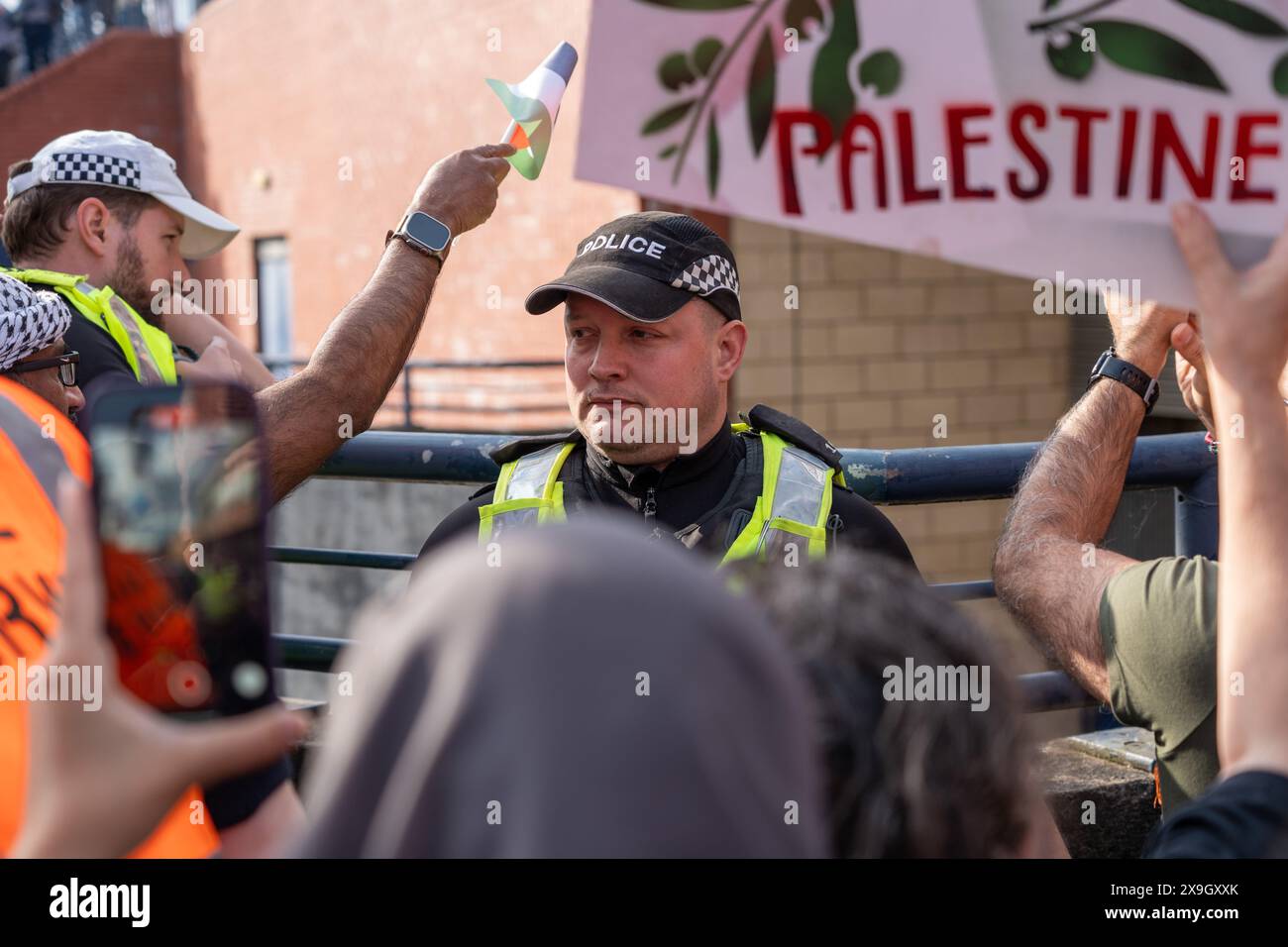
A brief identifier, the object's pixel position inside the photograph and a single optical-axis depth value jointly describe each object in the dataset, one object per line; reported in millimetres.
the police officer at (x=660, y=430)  2998
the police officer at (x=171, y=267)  2428
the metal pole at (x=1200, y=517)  3832
